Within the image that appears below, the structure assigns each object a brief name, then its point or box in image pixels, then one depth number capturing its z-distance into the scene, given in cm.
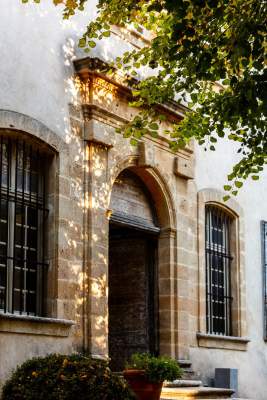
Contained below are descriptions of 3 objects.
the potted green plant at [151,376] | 1101
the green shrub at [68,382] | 941
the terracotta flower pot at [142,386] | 1098
